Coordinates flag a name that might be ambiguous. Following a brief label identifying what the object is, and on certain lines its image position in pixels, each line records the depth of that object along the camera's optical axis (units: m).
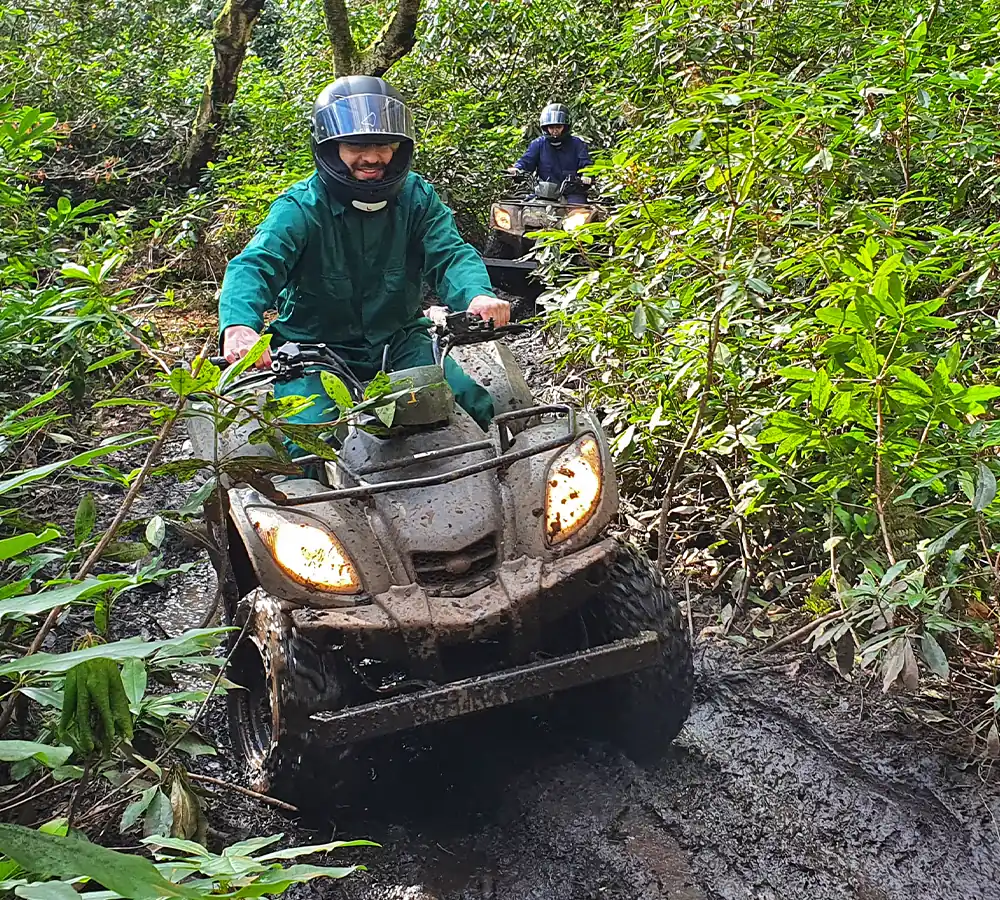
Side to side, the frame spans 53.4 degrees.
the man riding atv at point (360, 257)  3.46
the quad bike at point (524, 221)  8.67
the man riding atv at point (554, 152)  10.45
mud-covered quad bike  2.51
